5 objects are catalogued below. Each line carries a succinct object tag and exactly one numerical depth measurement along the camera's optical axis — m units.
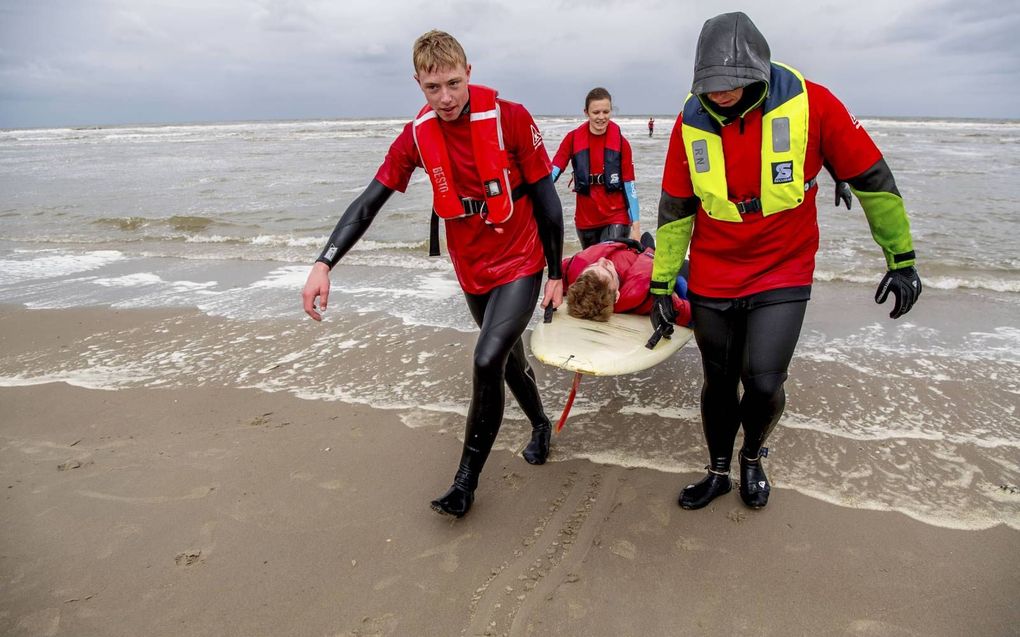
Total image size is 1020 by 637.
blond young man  2.88
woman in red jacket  5.66
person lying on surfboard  4.18
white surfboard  3.61
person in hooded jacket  2.47
